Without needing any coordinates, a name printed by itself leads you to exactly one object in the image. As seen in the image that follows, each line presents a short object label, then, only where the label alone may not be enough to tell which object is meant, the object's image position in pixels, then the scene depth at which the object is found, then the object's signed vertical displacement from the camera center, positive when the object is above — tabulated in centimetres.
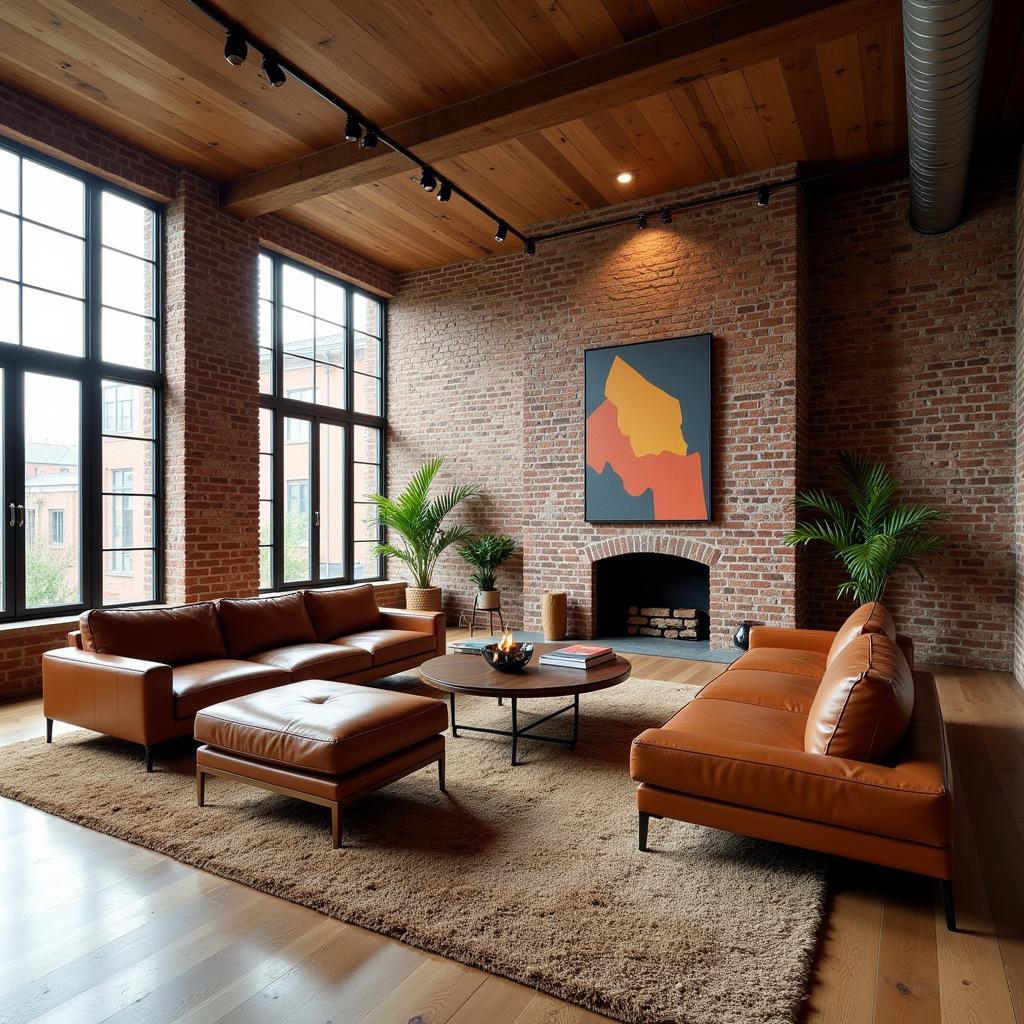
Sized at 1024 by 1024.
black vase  562 -93
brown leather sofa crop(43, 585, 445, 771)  342 -81
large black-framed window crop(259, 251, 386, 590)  688 +93
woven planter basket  739 -85
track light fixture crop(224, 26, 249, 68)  372 +240
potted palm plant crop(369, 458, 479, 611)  734 -13
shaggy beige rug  186 -117
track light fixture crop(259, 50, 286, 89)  392 +241
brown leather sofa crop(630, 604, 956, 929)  208 -79
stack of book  376 -75
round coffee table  332 -79
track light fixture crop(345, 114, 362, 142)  444 +238
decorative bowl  363 -72
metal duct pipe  300 +210
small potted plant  718 -45
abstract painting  603 +72
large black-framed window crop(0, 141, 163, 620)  491 +91
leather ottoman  260 -86
